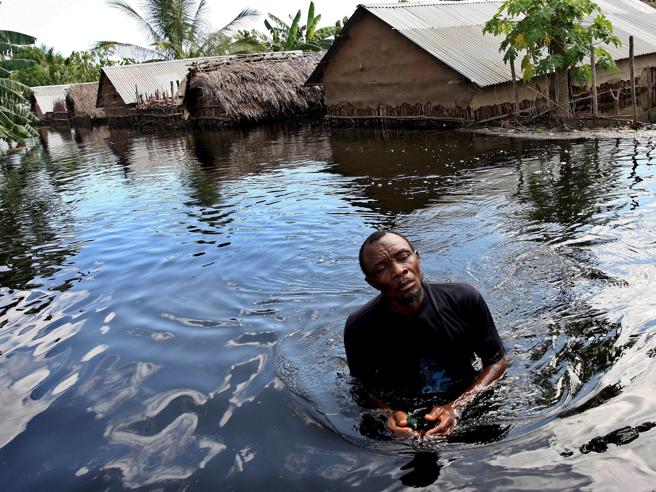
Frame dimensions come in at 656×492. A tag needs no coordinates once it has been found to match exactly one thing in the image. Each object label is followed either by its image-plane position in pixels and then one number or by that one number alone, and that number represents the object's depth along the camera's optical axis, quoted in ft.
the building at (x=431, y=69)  60.90
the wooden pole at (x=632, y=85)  49.01
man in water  11.37
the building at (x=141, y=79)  125.40
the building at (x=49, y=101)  167.81
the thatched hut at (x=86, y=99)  149.07
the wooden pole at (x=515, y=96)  56.39
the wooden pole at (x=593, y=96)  50.19
